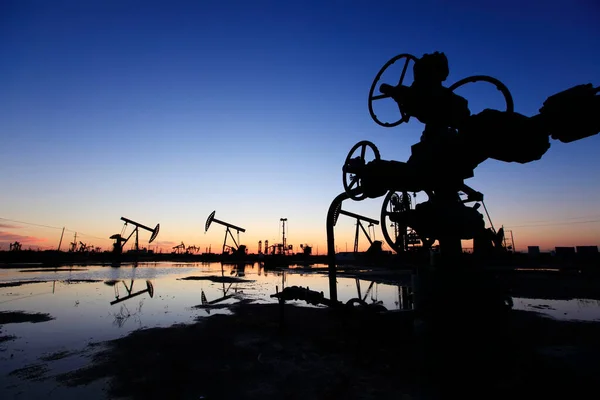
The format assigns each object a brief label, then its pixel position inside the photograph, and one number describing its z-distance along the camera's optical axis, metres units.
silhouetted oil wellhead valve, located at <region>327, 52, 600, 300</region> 2.61
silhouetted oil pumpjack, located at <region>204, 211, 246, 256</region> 45.59
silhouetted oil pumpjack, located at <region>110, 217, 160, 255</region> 56.25
